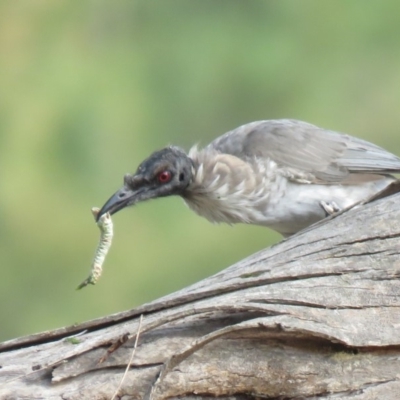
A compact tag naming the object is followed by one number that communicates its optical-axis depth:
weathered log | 5.15
